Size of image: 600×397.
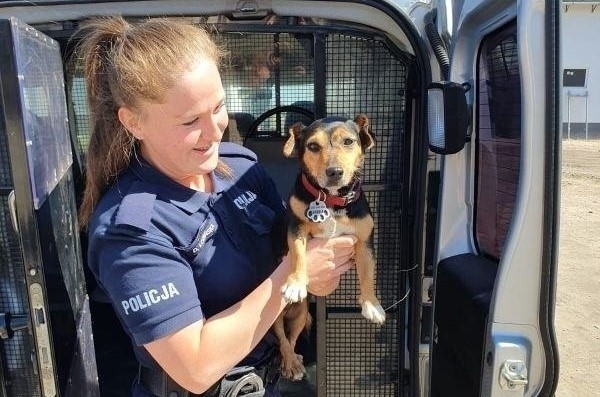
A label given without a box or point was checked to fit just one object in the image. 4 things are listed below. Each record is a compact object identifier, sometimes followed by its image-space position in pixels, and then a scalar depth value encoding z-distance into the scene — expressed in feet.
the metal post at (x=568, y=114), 69.74
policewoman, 4.45
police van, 4.64
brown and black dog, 6.68
